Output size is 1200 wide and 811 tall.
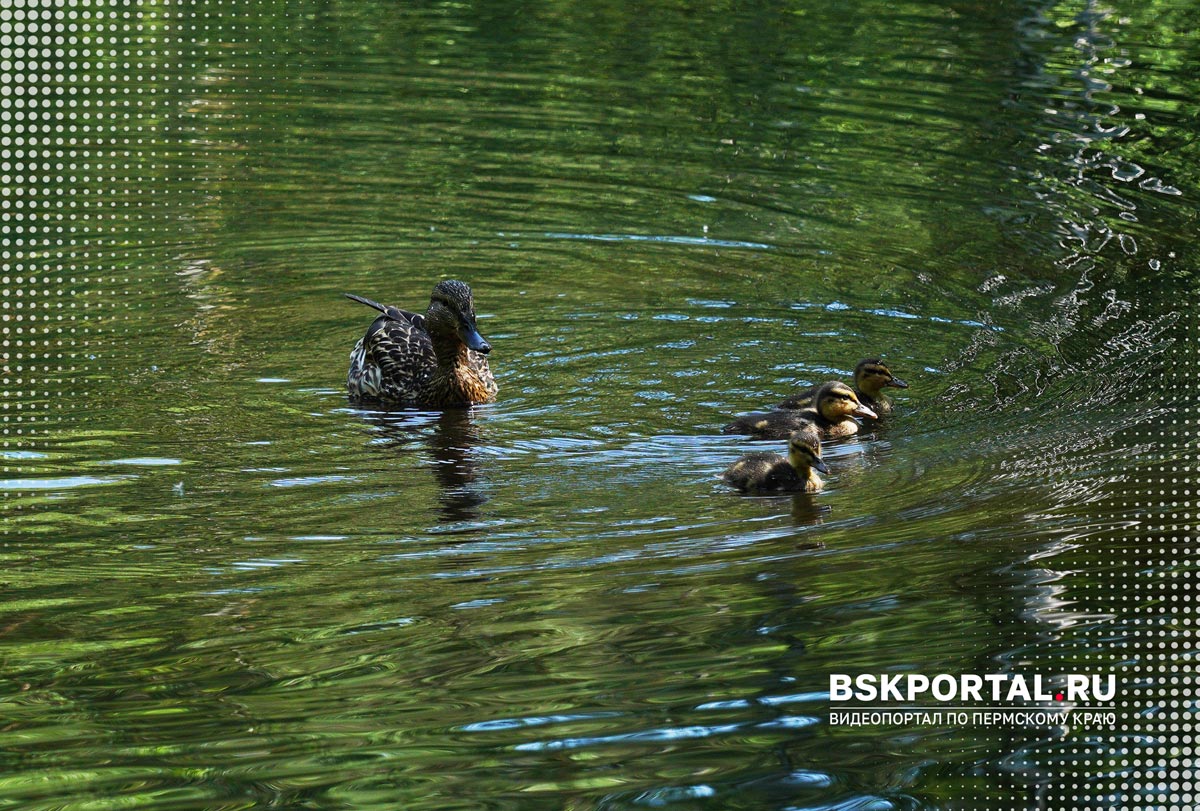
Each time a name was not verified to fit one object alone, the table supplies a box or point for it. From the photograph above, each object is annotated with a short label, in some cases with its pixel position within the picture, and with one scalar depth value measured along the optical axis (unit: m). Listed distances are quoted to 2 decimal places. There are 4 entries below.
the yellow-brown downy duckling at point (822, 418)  17.27
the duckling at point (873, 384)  18.31
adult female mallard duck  19.28
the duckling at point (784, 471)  15.69
